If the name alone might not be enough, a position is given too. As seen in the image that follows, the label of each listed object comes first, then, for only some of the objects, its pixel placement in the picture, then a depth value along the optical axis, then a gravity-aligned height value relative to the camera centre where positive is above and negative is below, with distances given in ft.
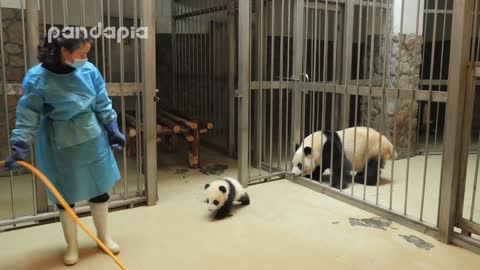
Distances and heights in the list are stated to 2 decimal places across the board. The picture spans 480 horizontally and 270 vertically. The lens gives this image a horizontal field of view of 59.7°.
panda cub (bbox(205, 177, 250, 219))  10.45 -3.16
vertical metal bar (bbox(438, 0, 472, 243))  8.51 -0.91
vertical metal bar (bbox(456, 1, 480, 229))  8.54 -0.94
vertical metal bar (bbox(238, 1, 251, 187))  12.38 -0.35
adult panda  12.85 -2.57
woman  7.48 -1.09
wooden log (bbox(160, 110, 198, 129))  15.38 -1.92
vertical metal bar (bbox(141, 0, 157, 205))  10.79 -0.80
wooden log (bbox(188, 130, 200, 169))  15.61 -3.11
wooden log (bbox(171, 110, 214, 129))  16.01 -2.03
